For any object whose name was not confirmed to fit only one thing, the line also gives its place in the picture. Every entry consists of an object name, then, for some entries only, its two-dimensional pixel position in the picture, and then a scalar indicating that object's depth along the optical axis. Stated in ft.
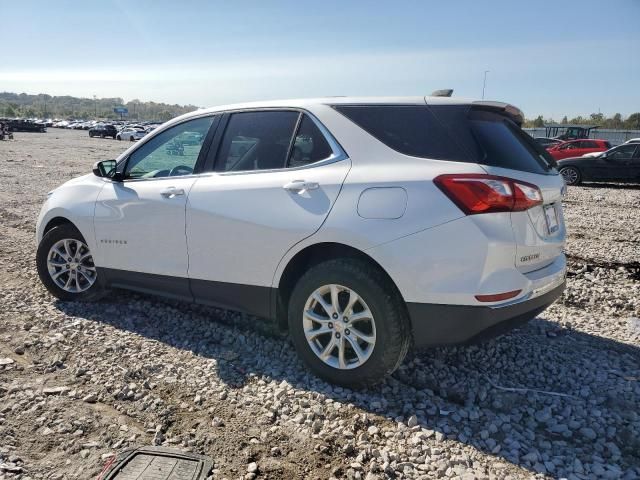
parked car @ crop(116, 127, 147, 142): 165.48
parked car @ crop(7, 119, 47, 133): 190.60
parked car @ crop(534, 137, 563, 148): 91.20
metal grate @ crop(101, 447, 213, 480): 8.17
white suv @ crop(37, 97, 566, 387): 9.43
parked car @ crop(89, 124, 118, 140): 186.19
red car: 66.59
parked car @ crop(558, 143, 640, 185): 50.80
